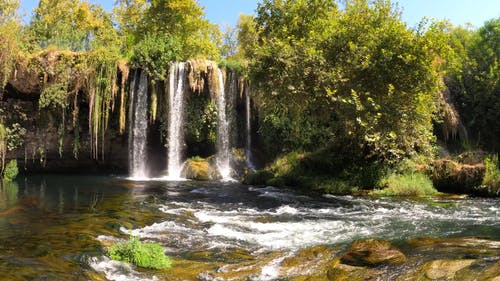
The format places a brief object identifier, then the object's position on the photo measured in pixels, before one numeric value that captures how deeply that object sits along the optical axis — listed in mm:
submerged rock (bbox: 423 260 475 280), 6250
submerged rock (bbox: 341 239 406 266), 7113
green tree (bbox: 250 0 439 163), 16141
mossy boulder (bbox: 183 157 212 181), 23047
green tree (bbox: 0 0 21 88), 22062
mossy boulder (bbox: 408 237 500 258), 7355
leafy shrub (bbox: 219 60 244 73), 26397
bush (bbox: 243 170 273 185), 21484
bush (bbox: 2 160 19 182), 21286
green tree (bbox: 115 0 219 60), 34500
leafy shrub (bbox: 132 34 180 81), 25094
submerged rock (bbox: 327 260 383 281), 6594
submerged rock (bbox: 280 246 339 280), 7073
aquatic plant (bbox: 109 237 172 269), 7386
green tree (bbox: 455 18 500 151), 24656
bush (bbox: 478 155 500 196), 16016
